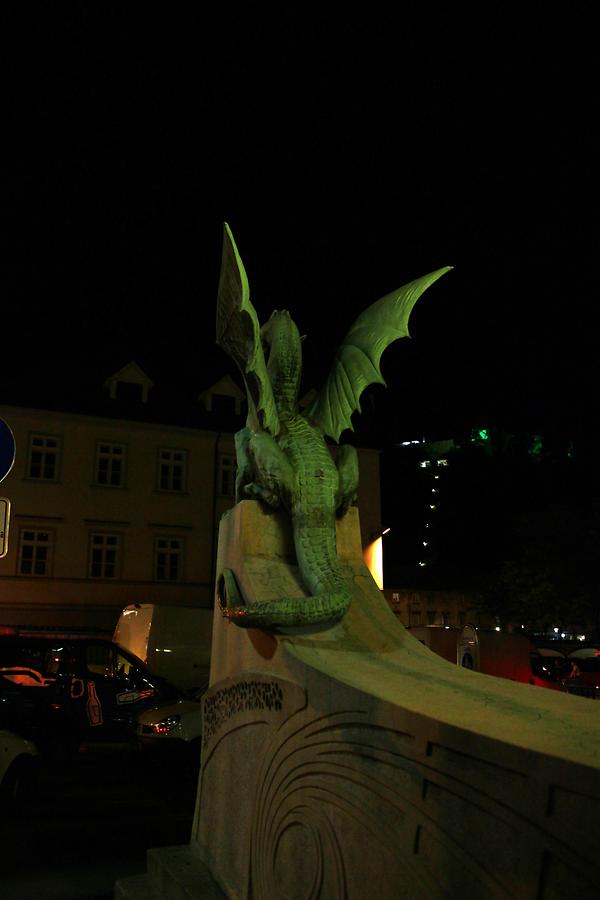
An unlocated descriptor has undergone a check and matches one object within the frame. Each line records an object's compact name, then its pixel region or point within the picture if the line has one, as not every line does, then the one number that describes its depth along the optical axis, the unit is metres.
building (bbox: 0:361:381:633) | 25.83
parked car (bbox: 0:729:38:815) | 8.34
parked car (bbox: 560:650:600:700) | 16.52
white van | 16.12
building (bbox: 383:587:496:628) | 35.57
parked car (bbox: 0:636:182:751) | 10.02
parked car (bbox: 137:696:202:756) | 10.07
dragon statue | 4.86
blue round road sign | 5.91
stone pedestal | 2.62
